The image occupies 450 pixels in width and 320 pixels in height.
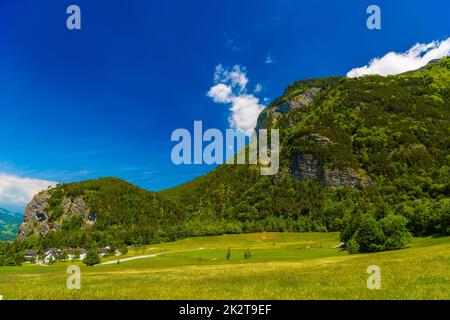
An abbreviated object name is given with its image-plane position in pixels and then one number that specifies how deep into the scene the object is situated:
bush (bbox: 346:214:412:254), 77.44
